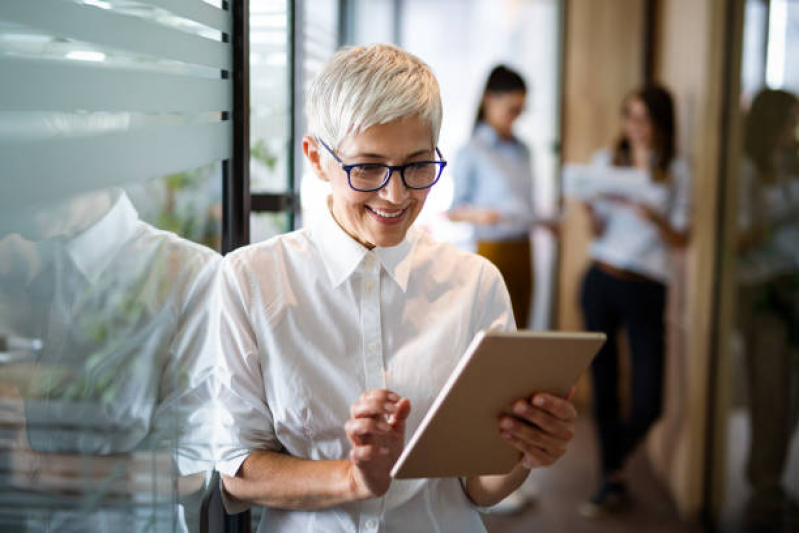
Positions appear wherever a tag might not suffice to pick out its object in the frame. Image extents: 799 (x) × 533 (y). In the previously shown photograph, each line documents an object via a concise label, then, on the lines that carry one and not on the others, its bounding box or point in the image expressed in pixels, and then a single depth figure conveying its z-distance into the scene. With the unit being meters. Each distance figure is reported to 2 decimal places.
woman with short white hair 1.10
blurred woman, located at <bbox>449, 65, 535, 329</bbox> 3.62
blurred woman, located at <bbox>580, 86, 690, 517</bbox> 3.33
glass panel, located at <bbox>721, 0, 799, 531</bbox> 2.58
